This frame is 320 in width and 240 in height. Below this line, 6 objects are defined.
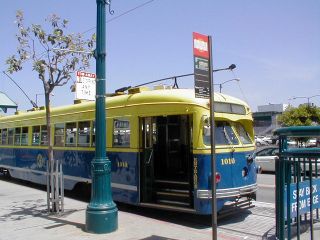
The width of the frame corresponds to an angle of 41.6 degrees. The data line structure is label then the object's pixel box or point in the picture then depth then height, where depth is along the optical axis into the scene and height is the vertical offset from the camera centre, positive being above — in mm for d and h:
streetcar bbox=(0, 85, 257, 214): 8633 -149
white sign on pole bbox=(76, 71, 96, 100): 8242 +1115
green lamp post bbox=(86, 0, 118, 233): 7637 -513
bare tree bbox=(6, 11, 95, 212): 9625 +1982
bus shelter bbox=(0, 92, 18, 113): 30228 +2975
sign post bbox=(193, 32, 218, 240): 5535 +896
